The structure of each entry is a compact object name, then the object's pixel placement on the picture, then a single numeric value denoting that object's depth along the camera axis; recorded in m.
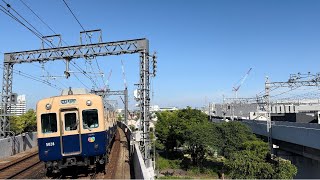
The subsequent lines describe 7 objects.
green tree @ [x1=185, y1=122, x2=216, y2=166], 33.28
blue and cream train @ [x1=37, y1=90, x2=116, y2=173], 9.13
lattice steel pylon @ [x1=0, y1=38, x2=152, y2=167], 15.64
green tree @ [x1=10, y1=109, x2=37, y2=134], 38.53
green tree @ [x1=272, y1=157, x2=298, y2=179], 19.87
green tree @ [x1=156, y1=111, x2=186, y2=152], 38.51
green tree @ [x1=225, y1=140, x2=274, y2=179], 21.10
